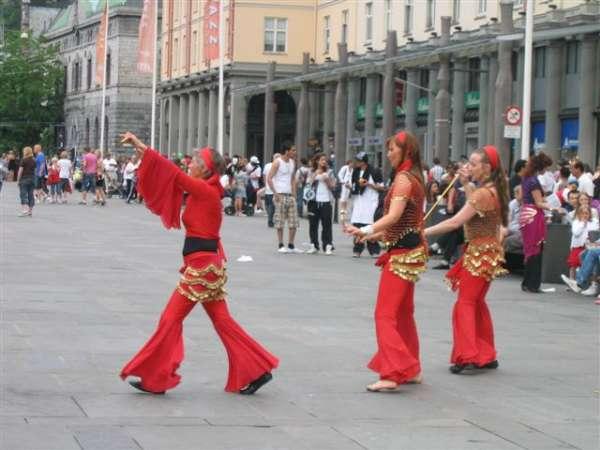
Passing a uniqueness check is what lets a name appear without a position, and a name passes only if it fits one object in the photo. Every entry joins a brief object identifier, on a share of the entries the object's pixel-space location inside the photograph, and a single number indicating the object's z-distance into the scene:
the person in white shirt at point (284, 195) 26.17
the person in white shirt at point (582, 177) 25.75
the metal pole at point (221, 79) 50.44
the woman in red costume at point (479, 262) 11.97
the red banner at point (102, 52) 73.50
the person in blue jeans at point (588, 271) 19.56
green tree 124.06
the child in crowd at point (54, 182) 49.78
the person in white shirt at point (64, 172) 49.34
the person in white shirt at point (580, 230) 20.47
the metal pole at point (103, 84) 73.44
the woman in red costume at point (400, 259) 11.05
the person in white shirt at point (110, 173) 59.34
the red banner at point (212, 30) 50.72
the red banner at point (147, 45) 60.38
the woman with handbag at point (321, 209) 26.62
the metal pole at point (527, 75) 32.25
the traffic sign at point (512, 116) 31.56
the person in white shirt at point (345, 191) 27.56
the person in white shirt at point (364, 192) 25.88
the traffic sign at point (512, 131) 31.41
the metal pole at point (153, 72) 61.47
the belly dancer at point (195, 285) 10.36
